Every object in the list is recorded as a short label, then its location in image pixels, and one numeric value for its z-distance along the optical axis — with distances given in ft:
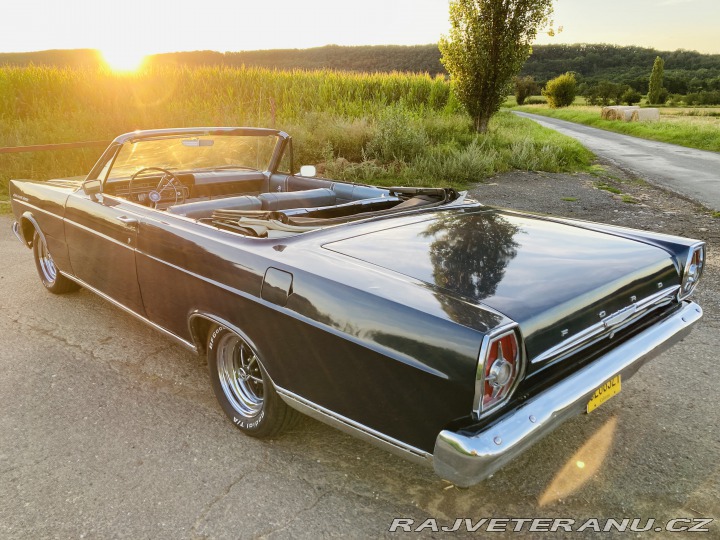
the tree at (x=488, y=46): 51.21
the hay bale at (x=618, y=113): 97.96
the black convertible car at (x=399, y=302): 6.07
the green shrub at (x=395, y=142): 39.42
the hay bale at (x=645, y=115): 97.19
